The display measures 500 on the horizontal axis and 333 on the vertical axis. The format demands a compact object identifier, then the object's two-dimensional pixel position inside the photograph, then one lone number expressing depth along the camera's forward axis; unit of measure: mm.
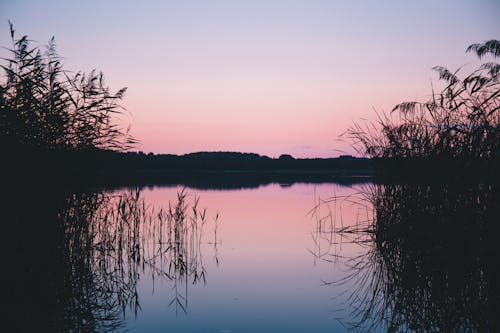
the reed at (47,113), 5082
